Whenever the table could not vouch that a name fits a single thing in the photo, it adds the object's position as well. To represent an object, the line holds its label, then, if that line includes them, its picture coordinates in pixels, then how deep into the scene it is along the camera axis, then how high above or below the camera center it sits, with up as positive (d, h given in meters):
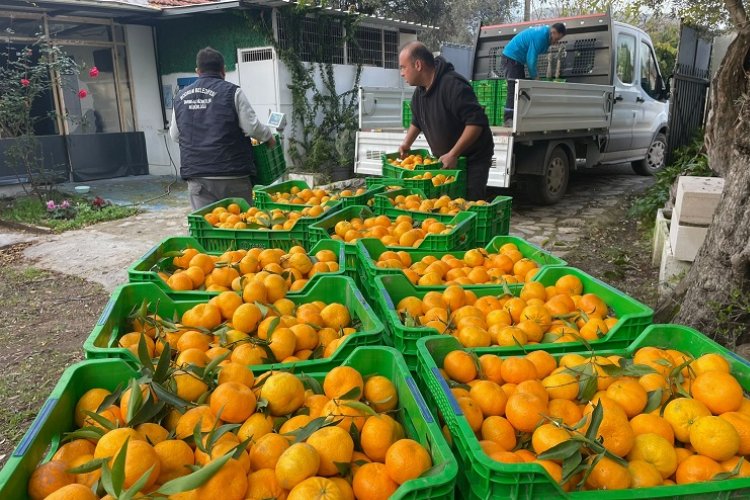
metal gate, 7.76 +0.18
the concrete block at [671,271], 4.39 -1.30
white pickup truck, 7.50 -0.04
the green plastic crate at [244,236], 3.41 -0.73
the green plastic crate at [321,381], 1.25 -0.80
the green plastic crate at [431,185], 4.66 -0.62
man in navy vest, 4.68 -0.16
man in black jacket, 4.80 -0.05
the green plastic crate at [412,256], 2.61 -0.77
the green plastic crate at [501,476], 1.27 -0.84
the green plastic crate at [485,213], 3.75 -0.71
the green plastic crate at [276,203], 4.14 -0.64
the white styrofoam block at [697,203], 4.17 -0.73
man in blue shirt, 8.13 +0.82
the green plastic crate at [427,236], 3.21 -0.72
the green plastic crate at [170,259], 2.54 -0.73
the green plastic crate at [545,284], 2.00 -0.79
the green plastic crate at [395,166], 5.23 -0.52
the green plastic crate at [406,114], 8.34 -0.06
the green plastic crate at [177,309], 1.89 -0.77
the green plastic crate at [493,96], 7.67 +0.15
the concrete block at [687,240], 4.30 -1.03
